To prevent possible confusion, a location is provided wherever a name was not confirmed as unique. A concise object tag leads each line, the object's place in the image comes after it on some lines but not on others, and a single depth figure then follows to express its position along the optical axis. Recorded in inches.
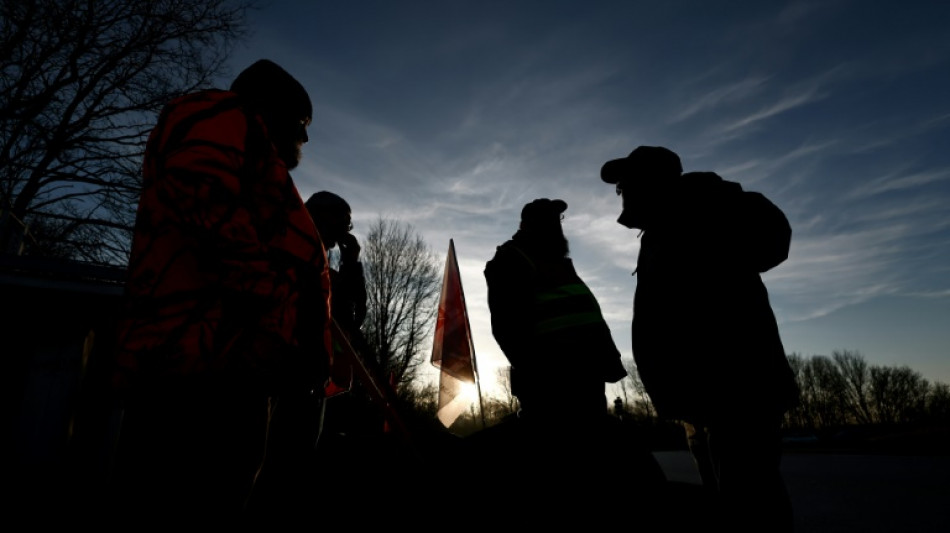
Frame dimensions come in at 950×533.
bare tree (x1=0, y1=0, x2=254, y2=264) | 297.0
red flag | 203.8
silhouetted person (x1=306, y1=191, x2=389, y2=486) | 121.8
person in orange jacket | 37.4
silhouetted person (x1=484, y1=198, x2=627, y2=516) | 91.4
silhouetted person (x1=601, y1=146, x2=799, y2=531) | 60.2
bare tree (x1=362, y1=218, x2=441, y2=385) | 799.7
